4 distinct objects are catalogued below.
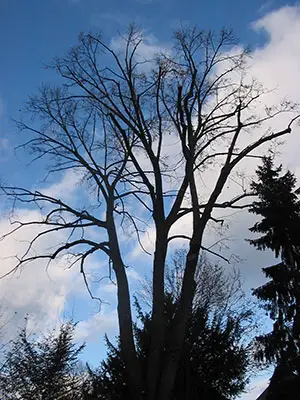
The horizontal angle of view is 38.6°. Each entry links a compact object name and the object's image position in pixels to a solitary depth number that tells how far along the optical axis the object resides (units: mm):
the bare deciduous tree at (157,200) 7816
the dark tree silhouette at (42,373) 11562
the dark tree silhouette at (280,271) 12539
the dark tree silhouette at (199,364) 10236
